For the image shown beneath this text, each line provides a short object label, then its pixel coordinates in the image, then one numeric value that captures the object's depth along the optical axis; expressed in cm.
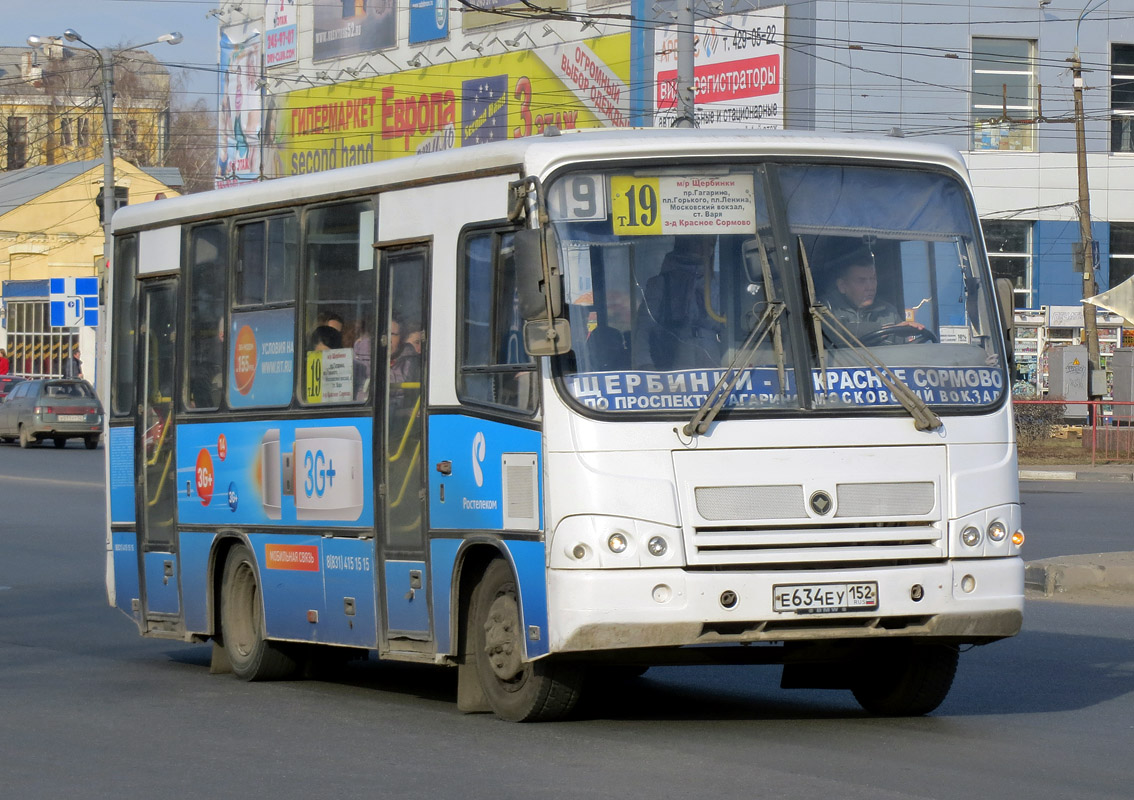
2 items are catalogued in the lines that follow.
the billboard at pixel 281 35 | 7538
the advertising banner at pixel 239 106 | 7775
